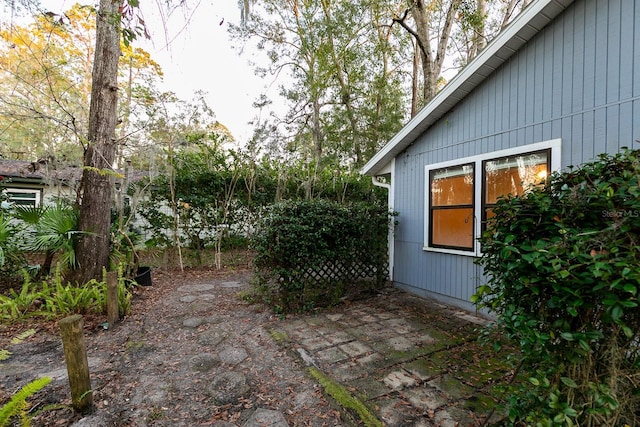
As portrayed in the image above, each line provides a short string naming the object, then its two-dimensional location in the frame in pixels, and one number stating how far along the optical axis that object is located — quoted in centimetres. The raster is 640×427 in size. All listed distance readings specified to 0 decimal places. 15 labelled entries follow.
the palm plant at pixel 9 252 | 407
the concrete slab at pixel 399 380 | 230
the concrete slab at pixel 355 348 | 287
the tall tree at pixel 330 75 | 1002
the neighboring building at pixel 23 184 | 865
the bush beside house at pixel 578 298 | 116
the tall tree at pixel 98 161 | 422
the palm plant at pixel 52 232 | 391
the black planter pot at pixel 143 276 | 502
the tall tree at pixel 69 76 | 458
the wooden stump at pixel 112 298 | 342
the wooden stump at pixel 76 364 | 196
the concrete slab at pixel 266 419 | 190
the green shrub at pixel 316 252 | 394
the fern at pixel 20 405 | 156
